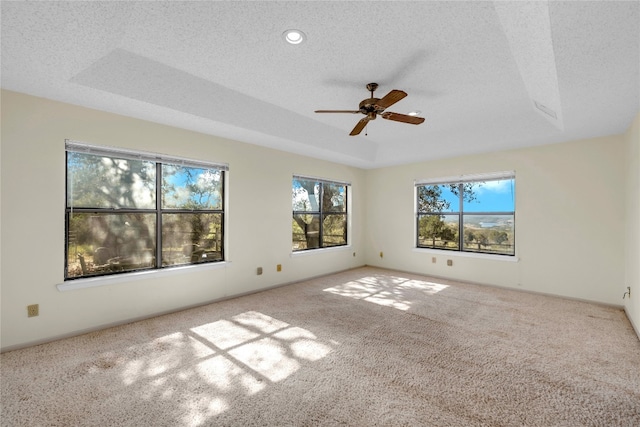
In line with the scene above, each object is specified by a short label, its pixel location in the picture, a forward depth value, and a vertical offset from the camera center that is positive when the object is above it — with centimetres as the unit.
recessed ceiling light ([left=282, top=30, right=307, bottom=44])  211 +137
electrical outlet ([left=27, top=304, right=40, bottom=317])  262 -85
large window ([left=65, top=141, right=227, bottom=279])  294 +7
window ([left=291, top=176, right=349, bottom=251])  523 +7
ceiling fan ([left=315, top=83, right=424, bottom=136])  269 +107
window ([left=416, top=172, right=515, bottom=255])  475 +4
